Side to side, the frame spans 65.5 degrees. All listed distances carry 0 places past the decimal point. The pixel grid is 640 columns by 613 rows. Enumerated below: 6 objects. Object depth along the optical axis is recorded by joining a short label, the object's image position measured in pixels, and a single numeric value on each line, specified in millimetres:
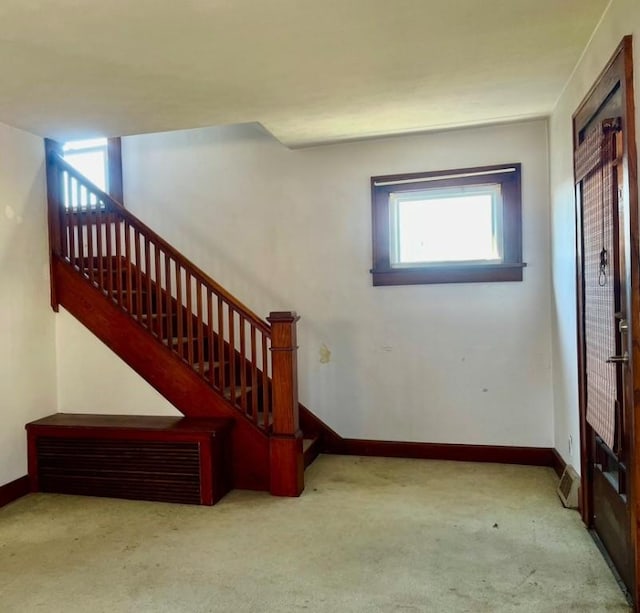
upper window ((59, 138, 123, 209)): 4227
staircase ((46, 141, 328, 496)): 3064
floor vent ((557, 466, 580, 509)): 2773
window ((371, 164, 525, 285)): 3510
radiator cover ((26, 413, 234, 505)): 2977
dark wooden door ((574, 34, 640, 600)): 1830
